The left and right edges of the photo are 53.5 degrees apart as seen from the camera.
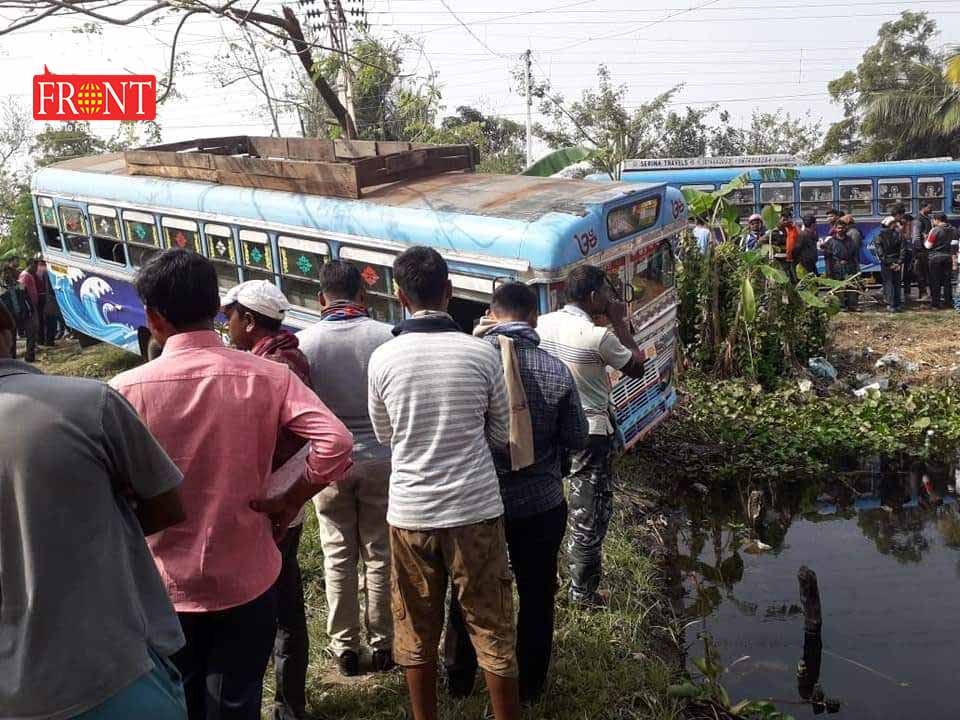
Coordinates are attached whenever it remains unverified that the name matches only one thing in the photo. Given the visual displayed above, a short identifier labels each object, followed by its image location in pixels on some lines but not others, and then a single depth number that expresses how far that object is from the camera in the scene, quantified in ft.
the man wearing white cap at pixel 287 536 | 11.97
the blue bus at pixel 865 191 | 52.26
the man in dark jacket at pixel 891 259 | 45.06
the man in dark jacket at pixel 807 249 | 41.73
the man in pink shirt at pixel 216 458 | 8.87
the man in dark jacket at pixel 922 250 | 46.42
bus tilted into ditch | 21.49
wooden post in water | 17.06
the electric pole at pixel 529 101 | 115.34
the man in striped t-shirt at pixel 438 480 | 10.74
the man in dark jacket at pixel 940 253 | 45.06
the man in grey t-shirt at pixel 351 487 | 13.41
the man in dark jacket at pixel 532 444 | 12.03
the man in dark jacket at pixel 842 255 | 45.93
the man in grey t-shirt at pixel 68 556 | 6.54
